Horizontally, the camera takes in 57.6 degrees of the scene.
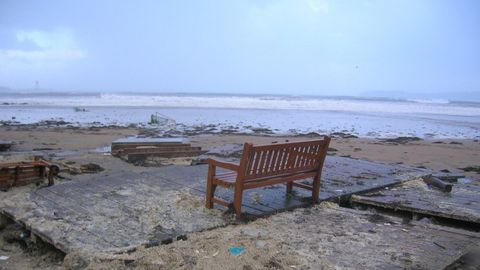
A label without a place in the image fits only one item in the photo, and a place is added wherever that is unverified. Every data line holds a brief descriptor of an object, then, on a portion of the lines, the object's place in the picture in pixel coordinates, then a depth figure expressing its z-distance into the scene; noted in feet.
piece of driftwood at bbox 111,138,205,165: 38.40
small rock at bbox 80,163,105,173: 32.50
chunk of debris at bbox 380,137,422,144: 63.06
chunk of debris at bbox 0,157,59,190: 23.70
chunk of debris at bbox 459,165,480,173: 39.62
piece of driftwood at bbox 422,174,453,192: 25.36
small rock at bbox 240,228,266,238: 16.28
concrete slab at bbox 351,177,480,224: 20.52
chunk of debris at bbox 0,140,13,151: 43.51
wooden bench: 17.76
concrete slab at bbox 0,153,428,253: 15.79
